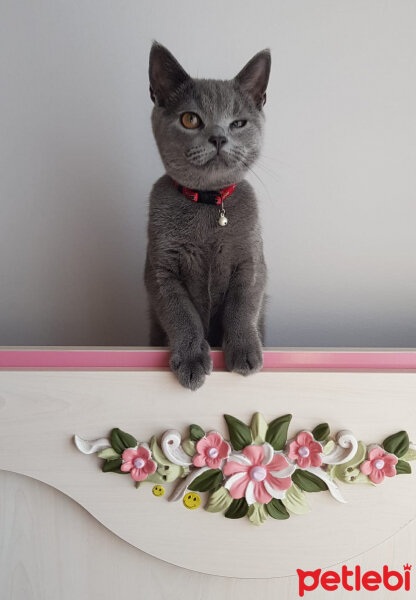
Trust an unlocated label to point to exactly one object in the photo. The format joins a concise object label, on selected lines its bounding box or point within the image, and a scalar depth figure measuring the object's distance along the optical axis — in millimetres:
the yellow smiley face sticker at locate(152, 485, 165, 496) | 688
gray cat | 699
